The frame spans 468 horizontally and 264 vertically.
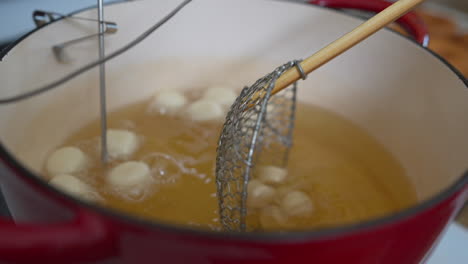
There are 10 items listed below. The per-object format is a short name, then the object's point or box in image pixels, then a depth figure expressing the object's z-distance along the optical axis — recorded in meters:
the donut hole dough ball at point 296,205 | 0.46
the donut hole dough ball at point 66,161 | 0.48
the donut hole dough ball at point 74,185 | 0.44
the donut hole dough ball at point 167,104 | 0.61
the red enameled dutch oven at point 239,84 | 0.23
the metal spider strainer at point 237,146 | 0.40
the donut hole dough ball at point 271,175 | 0.50
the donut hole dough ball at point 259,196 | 0.47
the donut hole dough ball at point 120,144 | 0.52
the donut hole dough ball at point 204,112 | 0.59
